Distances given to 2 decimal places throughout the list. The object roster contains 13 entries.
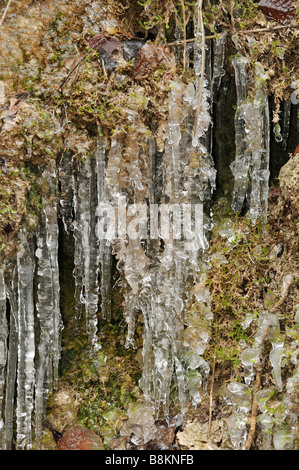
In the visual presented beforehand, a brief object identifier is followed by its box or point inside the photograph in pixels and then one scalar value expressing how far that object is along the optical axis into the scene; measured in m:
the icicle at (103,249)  2.28
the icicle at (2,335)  2.22
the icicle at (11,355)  2.27
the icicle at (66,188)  2.30
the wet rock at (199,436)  2.32
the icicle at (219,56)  2.36
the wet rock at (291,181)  2.39
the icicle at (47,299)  2.28
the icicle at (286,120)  2.51
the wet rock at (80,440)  2.44
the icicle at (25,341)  2.26
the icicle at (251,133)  2.35
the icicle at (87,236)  2.31
